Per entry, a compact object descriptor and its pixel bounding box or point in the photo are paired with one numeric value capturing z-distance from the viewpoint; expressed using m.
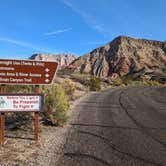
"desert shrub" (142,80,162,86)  45.83
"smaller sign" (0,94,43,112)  4.88
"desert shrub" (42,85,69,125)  6.53
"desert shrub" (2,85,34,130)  6.06
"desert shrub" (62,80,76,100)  14.68
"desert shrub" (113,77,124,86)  40.58
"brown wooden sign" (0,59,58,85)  4.93
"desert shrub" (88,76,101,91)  24.46
